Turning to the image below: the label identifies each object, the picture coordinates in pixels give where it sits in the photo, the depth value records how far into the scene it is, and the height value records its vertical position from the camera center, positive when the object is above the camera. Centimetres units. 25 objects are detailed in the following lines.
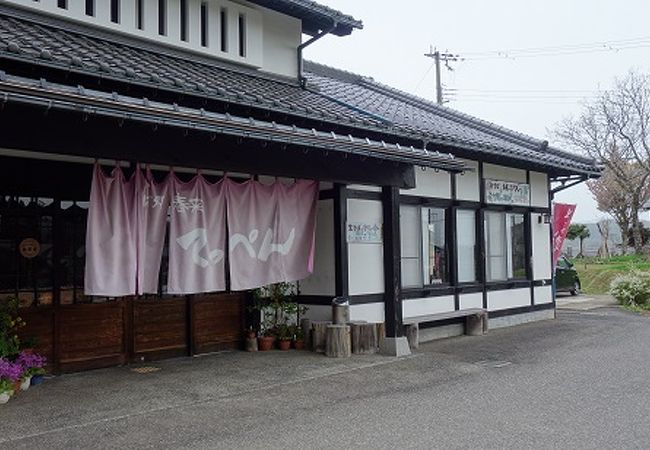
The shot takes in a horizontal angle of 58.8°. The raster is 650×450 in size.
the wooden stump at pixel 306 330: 929 -131
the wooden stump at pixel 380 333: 910 -135
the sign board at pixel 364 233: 941 +25
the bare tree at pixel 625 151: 2947 +481
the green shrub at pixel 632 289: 1697 -139
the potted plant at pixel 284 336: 934 -141
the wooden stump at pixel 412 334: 976 -147
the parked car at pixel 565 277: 2088 -121
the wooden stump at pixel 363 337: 898 -139
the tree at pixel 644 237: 3528 +31
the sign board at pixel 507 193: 1243 +117
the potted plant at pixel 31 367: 666 -130
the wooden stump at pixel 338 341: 868 -139
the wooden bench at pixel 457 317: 979 -138
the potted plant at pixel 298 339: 940 -146
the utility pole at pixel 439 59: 2978 +983
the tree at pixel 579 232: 3869 +76
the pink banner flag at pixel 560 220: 1521 +63
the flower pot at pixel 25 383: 664 -148
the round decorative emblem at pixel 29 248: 721 +10
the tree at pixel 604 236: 3572 +43
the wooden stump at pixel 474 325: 1148 -158
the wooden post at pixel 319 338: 900 -138
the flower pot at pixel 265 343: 929 -149
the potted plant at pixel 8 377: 611 -131
